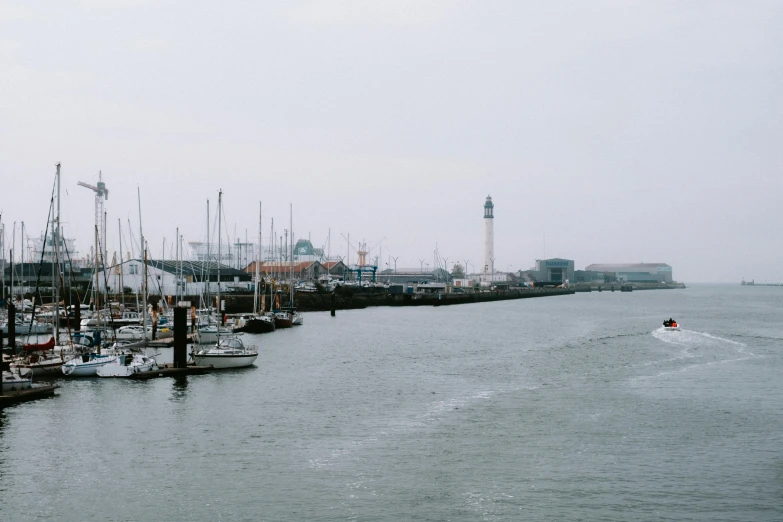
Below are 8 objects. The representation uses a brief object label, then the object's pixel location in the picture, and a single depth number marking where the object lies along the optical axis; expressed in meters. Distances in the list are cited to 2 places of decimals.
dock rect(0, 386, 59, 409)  40.12
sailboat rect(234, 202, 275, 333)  88.69
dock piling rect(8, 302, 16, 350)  56.28
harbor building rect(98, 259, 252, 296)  125.06
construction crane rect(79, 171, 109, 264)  189.38
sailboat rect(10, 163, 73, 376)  47.84
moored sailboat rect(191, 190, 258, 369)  54.09
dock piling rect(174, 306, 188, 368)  52.94
